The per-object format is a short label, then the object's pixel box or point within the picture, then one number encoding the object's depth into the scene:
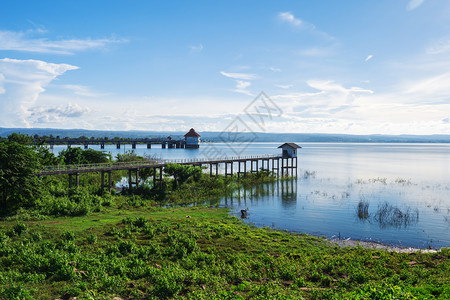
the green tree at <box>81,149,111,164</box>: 61.42
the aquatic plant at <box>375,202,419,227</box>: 35.16
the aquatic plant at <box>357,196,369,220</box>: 37.66
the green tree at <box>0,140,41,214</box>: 29.81
